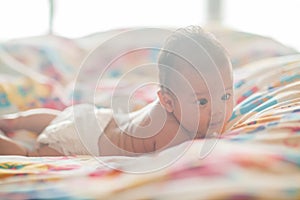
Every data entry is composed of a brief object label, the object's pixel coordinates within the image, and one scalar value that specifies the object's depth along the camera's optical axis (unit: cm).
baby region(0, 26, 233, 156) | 98
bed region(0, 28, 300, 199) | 64
